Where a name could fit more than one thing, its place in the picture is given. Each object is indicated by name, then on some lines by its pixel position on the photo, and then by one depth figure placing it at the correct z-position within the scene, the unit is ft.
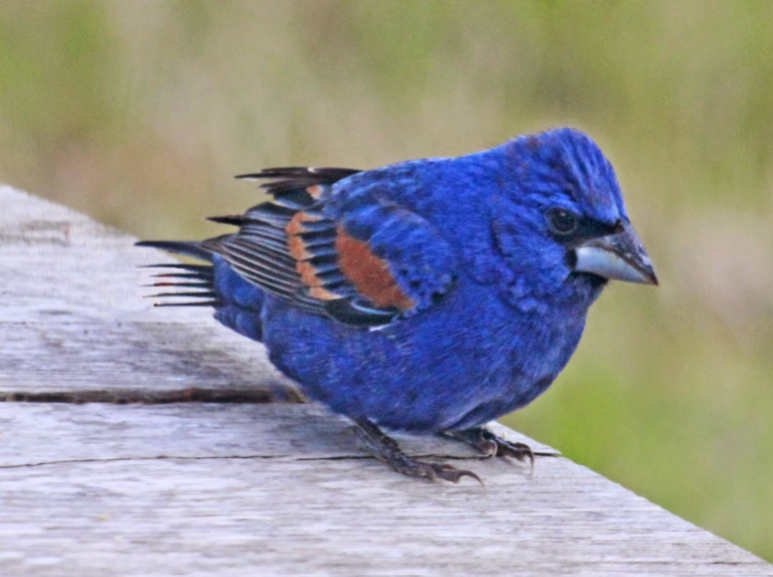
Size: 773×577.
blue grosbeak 16.69
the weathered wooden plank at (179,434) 14.93
